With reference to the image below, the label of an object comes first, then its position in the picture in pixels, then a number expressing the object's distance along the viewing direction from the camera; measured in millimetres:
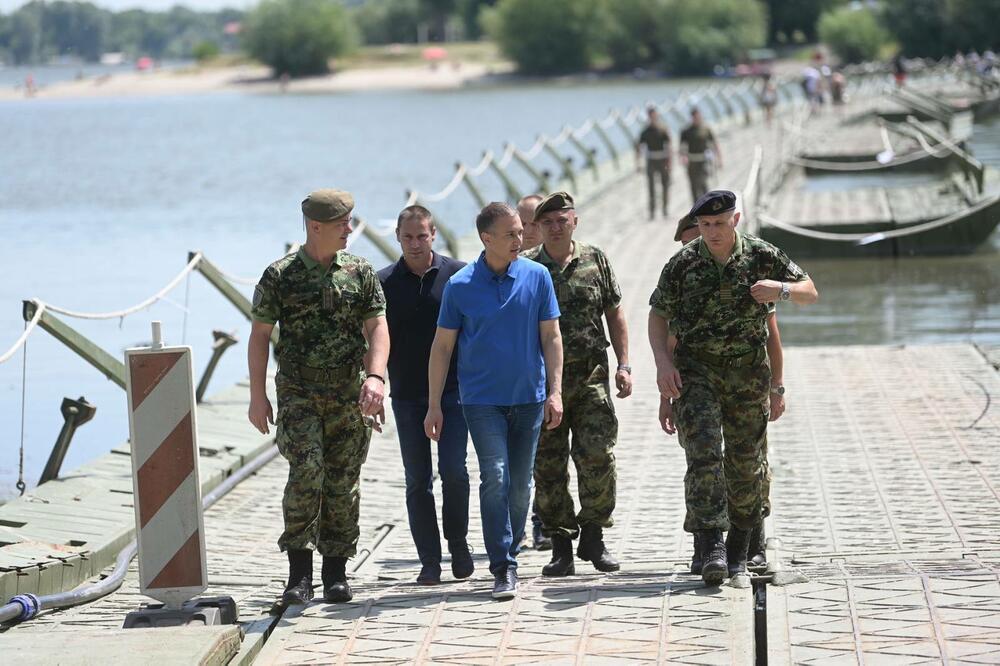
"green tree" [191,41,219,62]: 186500
